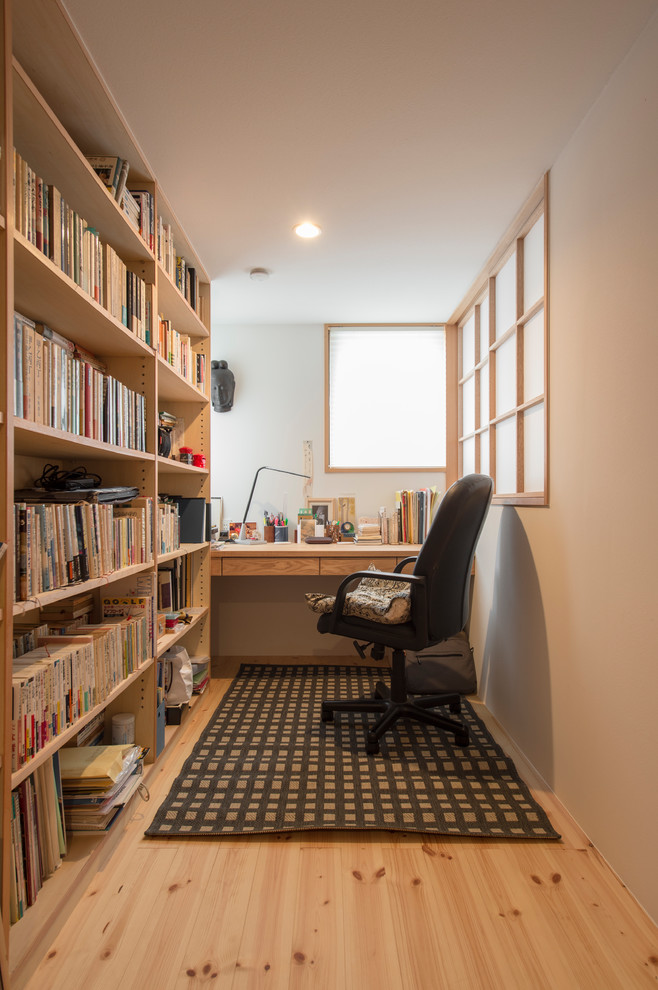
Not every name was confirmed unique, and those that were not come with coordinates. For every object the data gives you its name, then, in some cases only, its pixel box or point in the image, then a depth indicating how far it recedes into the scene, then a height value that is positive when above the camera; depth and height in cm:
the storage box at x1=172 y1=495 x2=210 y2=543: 275 -9
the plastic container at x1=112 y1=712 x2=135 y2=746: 191 -82
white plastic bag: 234 -79
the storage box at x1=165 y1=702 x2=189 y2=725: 233 -93
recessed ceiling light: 235 +120
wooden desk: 292 -33
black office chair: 206 -40
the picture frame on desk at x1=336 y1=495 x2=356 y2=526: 355 -6
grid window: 210 +62
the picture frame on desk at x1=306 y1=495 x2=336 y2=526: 354 -5
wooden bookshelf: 106 +54
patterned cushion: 214 -44
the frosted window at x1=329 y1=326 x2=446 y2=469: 360 +61
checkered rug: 168 -101
